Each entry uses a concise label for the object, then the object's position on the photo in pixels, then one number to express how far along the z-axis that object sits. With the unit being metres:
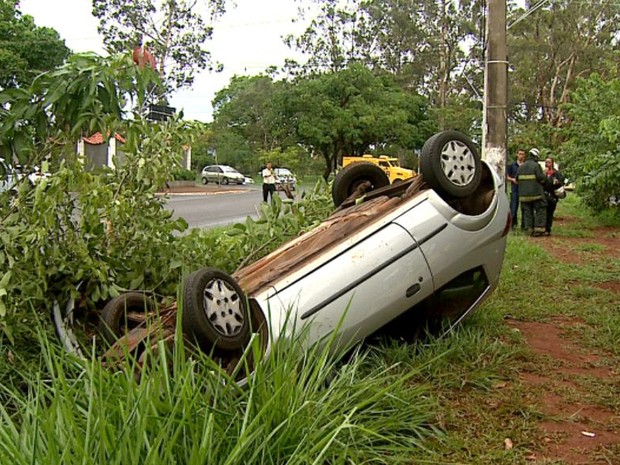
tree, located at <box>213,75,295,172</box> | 60.00
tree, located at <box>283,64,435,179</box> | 48.72
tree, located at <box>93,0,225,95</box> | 44.06
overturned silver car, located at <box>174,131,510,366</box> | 3.58
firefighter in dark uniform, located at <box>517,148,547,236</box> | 12.97
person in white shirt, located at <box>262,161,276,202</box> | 20.11
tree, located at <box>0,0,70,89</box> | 42.44
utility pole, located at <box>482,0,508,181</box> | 11.16
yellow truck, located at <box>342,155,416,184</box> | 36.16
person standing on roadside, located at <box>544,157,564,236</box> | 13.23
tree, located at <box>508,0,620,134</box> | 48.31
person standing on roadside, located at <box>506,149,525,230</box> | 14.08
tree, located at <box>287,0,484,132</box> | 52.84
